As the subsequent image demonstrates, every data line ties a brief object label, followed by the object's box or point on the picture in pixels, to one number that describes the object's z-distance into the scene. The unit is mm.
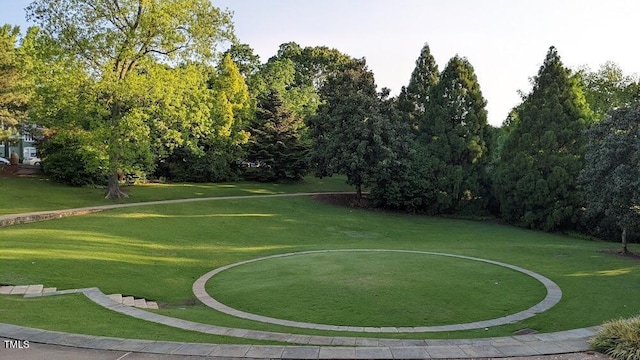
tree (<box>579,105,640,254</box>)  17781
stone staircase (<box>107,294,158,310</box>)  10538
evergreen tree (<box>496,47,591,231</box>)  28000
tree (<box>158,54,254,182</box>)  39438
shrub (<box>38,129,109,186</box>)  31084
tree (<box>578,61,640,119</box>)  42938
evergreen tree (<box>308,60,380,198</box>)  31453
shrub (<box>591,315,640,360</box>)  5824
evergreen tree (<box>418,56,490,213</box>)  32625
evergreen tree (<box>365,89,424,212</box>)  31234
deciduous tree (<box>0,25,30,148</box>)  30891
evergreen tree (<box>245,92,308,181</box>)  40344
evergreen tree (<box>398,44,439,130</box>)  37406
